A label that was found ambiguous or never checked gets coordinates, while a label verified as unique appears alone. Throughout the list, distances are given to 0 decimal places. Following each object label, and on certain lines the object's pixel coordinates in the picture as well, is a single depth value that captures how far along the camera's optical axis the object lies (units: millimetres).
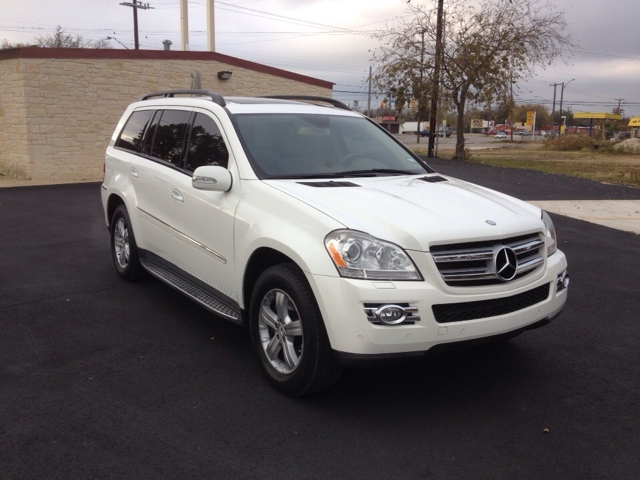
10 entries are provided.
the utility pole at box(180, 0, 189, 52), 22844
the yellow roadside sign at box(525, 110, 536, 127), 89475
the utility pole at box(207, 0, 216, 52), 22281
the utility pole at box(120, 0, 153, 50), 48550
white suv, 3439
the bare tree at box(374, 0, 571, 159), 26328
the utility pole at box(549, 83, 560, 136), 113812
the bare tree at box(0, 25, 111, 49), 58094
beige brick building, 16391
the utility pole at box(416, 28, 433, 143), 27059
